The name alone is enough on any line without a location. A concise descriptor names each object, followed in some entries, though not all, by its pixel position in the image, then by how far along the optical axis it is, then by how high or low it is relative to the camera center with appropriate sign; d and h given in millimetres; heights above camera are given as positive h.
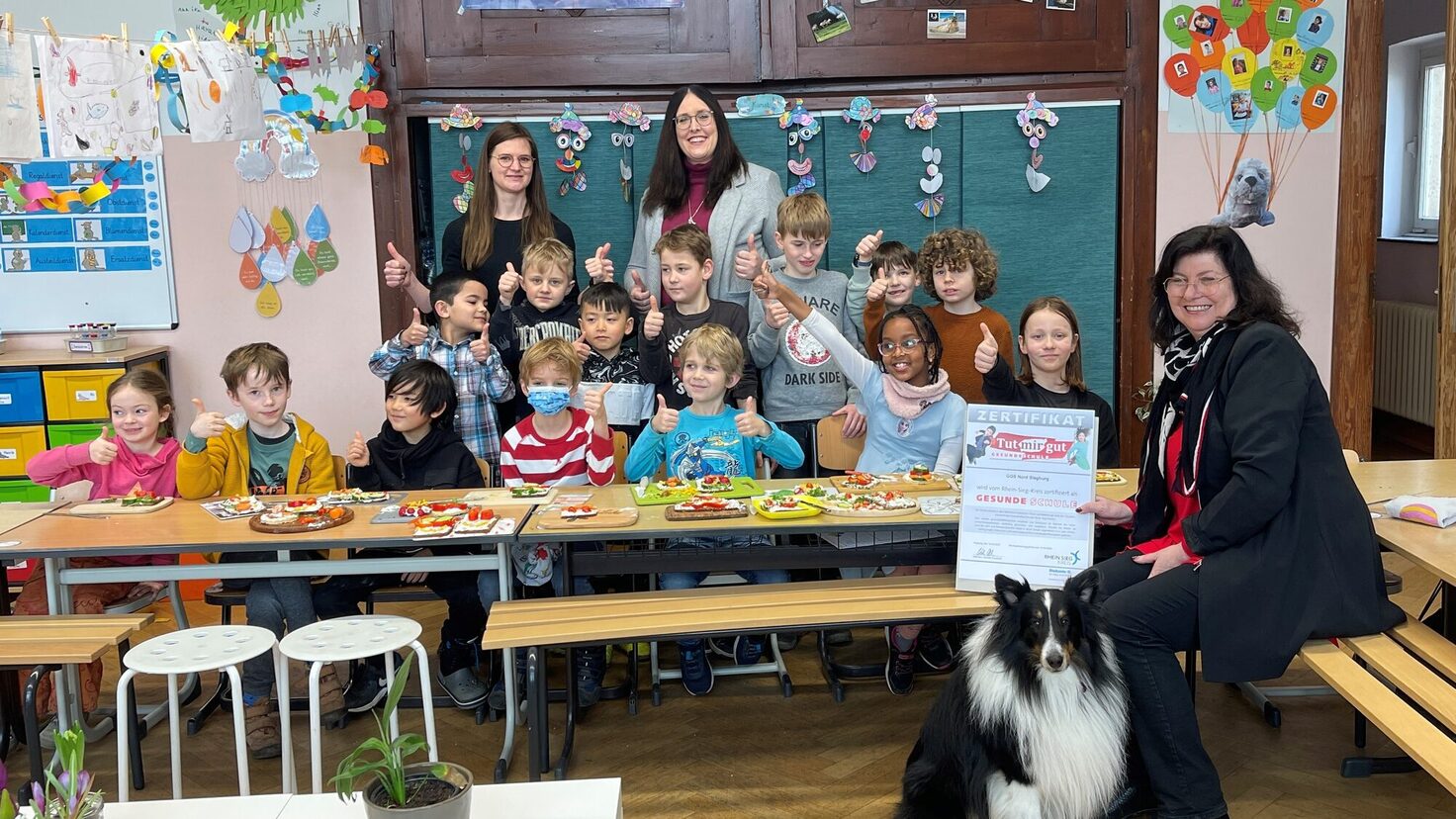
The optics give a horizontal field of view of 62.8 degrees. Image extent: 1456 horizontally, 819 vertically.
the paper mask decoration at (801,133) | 4949 +543
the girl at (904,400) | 3617 -427
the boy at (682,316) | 3932 -166
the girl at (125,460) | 3564 -554
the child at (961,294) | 4117 -117
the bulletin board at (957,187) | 4996 +313
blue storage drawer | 4750 -457
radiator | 6699 -637
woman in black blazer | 2520 -597
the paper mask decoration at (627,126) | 4906 +587
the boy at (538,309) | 4020 -134
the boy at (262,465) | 3400 -577
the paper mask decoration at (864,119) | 4941 +593
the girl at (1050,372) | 3668 -353
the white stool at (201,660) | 2609 -836
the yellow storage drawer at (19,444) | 4785 -649
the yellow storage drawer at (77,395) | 4766 -452
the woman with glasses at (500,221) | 4254 +181
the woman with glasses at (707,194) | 4266 +262
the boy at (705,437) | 3566 -524
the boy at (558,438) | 3590 -522
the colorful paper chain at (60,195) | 3838 +321
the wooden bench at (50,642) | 2699 -844
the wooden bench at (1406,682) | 2119 -857
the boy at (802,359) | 4109 -331
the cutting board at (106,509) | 3391 -650
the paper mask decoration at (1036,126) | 4957 +550
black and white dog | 2355 -901
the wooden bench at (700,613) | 2768 -835
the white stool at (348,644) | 2656 -834
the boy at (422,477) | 3551 -636
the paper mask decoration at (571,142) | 4918 +522
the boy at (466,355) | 4027 -281
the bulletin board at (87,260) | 5043 +85
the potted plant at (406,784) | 1602 -705
